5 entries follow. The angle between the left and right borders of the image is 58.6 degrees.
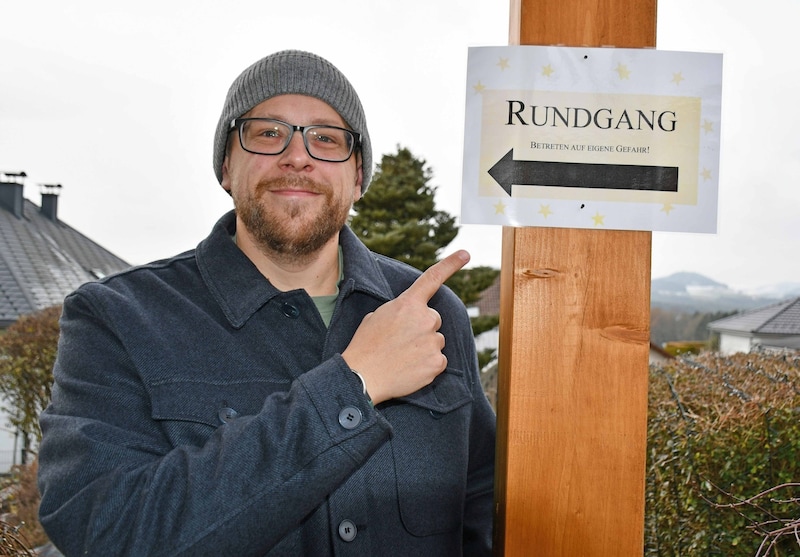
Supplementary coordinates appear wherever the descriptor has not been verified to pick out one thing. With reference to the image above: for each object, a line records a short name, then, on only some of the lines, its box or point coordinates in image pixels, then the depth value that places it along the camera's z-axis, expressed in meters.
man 1.02
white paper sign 1.13
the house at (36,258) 11.05
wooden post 1.13
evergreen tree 17.55
